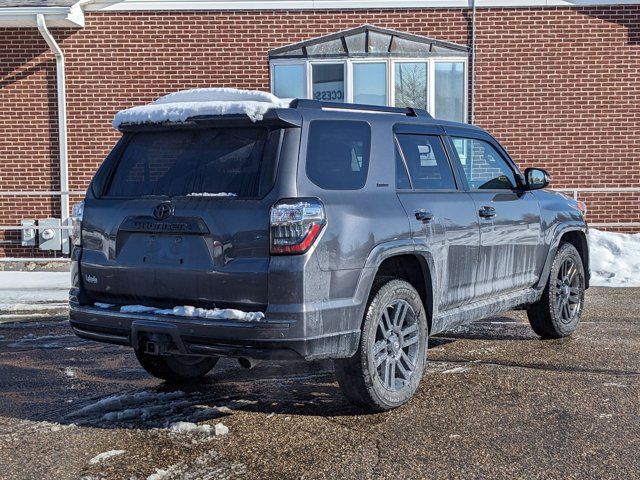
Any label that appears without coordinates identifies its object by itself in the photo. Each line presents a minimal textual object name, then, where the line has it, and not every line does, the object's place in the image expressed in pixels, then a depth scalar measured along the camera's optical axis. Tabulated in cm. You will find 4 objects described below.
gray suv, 456
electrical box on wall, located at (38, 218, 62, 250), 1395
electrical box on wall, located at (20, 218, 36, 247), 1399
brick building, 1412
